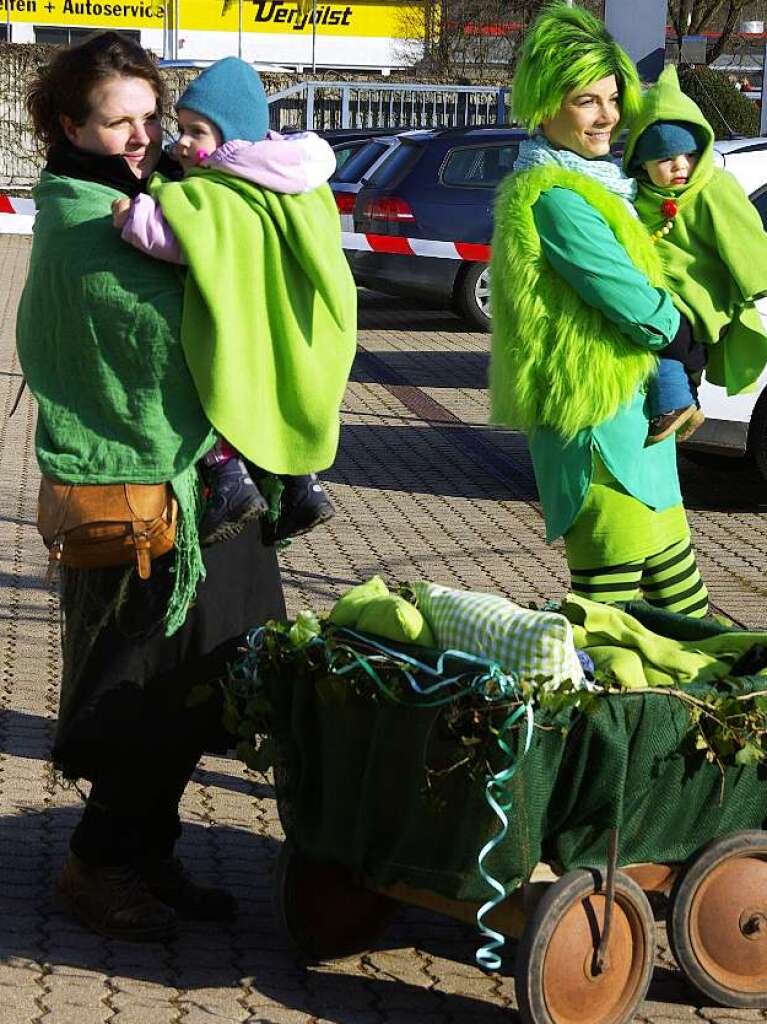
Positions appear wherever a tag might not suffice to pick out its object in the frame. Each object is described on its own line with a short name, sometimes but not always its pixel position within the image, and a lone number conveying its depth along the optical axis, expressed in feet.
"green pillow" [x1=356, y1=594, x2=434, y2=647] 19.59
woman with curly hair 19.45
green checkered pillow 18.88
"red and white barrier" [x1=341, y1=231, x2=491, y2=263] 79.71
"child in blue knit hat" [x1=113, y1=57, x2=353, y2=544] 18.96
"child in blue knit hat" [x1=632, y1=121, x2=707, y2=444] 24.79
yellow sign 262.92
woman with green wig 23.73
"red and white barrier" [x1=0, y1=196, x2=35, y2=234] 62.90
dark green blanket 18.46
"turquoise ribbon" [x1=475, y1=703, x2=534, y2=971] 17.93
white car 47.13
